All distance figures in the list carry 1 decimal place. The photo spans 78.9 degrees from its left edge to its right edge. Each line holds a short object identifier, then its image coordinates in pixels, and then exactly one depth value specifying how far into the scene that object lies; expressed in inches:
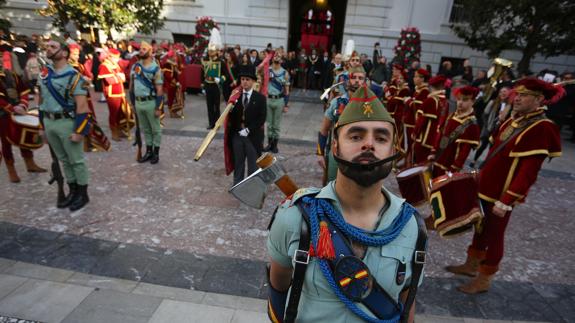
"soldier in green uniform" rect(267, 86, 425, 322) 62.1
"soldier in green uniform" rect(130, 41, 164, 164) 272.5
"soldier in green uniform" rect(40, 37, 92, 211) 183.2
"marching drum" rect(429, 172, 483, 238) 146.6
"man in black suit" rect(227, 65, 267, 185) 217.3
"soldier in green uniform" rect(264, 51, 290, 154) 334.6
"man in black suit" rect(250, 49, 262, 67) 551.2
